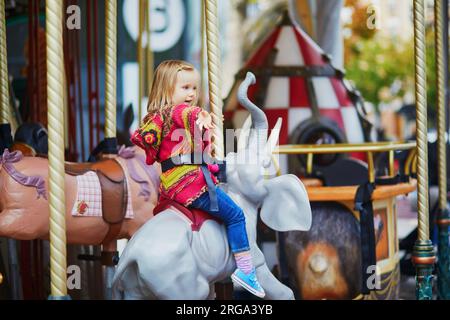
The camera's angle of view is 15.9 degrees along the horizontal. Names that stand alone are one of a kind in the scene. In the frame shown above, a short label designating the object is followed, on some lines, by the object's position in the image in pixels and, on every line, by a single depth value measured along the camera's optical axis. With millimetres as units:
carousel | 6004
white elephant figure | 5927
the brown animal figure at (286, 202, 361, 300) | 9389
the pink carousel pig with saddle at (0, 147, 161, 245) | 7476
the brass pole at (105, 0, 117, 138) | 8625
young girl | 6062
